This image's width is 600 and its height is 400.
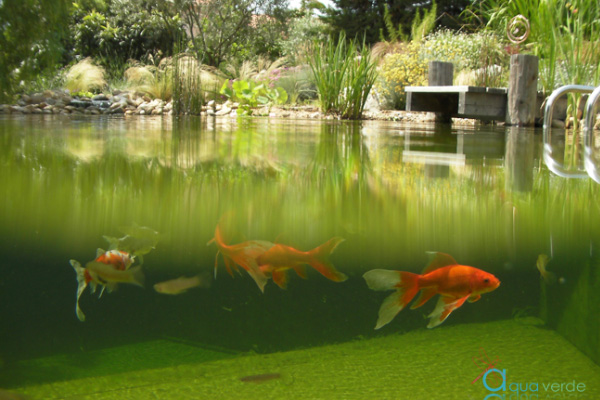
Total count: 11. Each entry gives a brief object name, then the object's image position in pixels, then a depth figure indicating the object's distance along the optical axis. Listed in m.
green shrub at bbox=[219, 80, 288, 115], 9.34
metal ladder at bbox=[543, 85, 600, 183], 2.17
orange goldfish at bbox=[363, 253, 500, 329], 0.78
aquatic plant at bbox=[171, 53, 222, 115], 8.67
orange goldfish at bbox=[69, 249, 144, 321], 0.84
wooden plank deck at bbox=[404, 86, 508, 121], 6.28
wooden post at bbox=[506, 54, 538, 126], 6.05
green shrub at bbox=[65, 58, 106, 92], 10.66
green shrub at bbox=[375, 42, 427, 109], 9.52
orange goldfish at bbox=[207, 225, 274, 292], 0.87
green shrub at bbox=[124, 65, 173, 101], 10.15
